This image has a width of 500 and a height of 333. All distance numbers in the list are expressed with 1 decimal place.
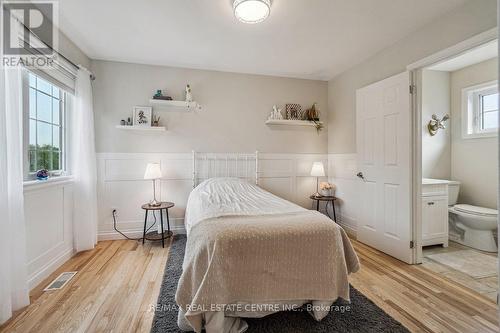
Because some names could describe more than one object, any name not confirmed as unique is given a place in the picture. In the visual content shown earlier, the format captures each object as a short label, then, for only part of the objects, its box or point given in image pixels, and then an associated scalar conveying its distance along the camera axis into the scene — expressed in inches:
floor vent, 80.9
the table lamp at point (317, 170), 146.4
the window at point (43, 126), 83.0
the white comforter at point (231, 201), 74.2
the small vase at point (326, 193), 152.2
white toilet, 110.4
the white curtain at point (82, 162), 109.0
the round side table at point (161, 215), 117.4
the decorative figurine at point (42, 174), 85.1
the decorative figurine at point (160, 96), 129.1
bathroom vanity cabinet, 116.0
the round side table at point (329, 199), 142.9
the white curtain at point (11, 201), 62.4
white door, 100.3
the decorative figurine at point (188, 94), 132.4
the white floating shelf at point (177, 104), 128.4
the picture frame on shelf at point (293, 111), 151.9
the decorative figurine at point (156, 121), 131.9
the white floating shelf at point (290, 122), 144.3
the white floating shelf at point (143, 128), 124.9
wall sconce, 139.7
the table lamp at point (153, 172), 119.0
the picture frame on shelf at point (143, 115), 129.3
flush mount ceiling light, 75.6
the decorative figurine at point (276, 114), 146.9
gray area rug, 60.6
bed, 55.4
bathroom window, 129.7
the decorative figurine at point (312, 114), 153.8
